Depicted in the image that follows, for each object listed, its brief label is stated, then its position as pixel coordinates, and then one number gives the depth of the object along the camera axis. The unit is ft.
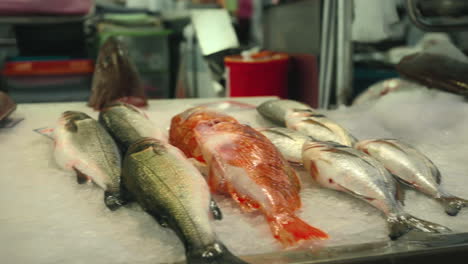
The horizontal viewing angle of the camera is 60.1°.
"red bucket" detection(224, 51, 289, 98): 8.63
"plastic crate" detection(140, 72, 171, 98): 12.60
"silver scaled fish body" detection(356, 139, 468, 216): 3.04
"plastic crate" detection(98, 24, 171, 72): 12.20
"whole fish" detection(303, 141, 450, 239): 2.63
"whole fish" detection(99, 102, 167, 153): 4.08
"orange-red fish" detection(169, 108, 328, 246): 2.58
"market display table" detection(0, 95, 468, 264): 2.34
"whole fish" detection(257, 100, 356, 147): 4.19
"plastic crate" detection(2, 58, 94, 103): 10.03
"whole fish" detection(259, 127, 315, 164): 3.75
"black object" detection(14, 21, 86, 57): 10.91
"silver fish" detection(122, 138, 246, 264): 2.23
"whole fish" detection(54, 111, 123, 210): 3.22
